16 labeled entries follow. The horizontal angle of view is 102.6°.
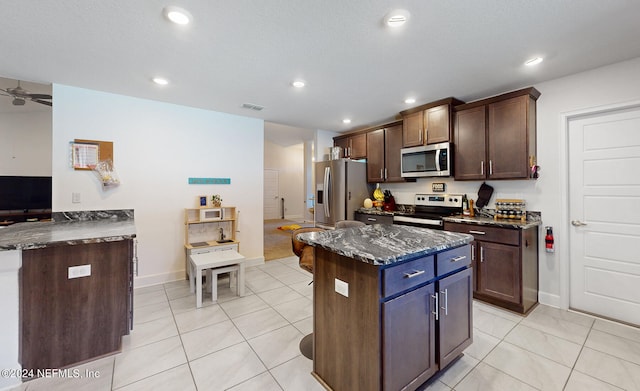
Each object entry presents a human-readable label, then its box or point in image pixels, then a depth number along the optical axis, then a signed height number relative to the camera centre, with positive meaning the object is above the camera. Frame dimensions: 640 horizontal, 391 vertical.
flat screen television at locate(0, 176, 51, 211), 3.97 +0.06
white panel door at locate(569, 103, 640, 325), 2.42 -0.21
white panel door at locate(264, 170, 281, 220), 9.79 -0.01
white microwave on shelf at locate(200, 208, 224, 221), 3.67 -0.27
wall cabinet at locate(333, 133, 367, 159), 4.74 +0.96
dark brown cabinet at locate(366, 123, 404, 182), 4.20 +0.70
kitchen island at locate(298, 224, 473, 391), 1.33 -0.67
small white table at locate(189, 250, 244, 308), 2.78 -0.84
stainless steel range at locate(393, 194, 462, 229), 3.43 -0.24
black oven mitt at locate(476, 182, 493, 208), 3.29 +0.00
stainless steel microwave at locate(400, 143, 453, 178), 3.43 +0.48
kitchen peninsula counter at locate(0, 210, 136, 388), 1.69 -0.71
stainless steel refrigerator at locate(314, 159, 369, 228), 4.49 +0.10
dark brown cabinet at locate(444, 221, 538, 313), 2.59 -0.76
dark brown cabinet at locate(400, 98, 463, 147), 3.40 +1.00
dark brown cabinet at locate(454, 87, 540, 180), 2.83 +0.68
